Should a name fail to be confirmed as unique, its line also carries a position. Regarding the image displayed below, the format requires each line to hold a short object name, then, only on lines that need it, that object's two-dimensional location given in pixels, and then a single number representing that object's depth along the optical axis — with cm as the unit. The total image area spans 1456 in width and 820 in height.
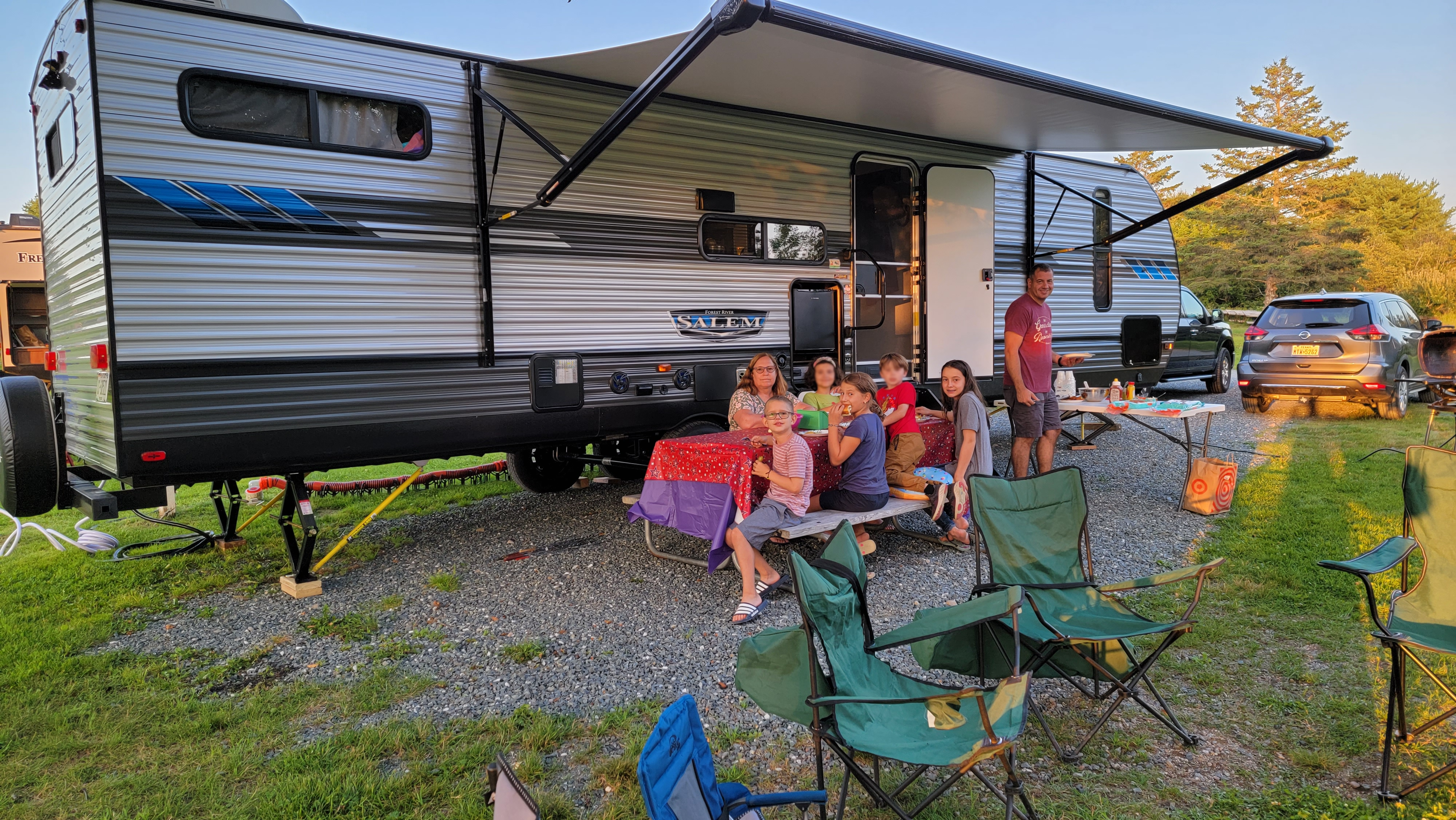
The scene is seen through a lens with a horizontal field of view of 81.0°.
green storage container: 543
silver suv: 953
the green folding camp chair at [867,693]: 217
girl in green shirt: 579
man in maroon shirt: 606
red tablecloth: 440
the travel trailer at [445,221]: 394
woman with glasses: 545
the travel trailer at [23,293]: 1014
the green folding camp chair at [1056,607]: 283
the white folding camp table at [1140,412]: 626
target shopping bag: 596
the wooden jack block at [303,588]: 462
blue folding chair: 172
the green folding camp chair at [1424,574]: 258
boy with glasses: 418
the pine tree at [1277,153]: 3391
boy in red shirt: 515
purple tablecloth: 450
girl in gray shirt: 523
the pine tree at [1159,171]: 4134
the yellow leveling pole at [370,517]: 493
